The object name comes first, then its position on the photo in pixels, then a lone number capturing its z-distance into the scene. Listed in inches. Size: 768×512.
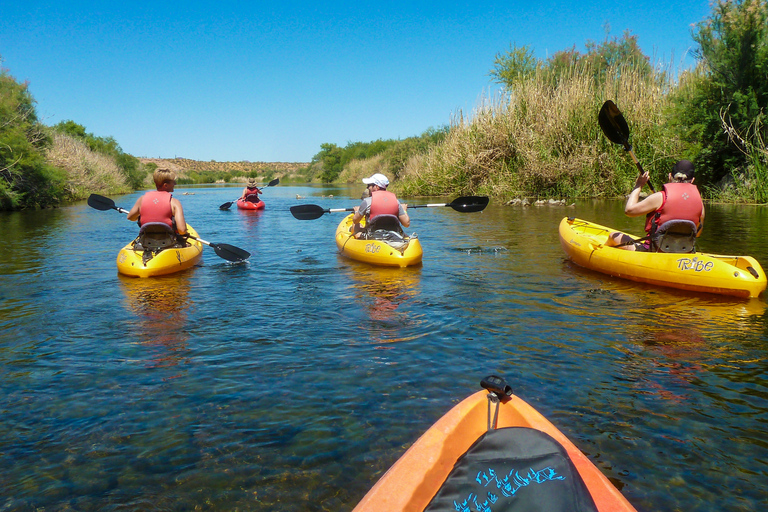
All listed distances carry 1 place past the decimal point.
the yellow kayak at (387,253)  318.3
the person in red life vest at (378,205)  327.3
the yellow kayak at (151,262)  299.7
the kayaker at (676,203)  252.2
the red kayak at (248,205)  804.0
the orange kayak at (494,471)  79.9
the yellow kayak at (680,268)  234.2
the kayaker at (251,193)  804.6
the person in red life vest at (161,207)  304.2
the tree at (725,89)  603.2
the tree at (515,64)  1250.0
